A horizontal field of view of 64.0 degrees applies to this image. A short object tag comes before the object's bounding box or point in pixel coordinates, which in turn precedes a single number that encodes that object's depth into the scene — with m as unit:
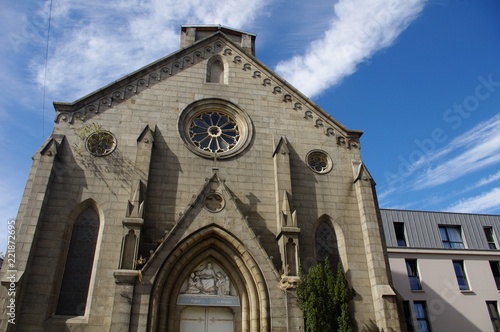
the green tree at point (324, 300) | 14.80
